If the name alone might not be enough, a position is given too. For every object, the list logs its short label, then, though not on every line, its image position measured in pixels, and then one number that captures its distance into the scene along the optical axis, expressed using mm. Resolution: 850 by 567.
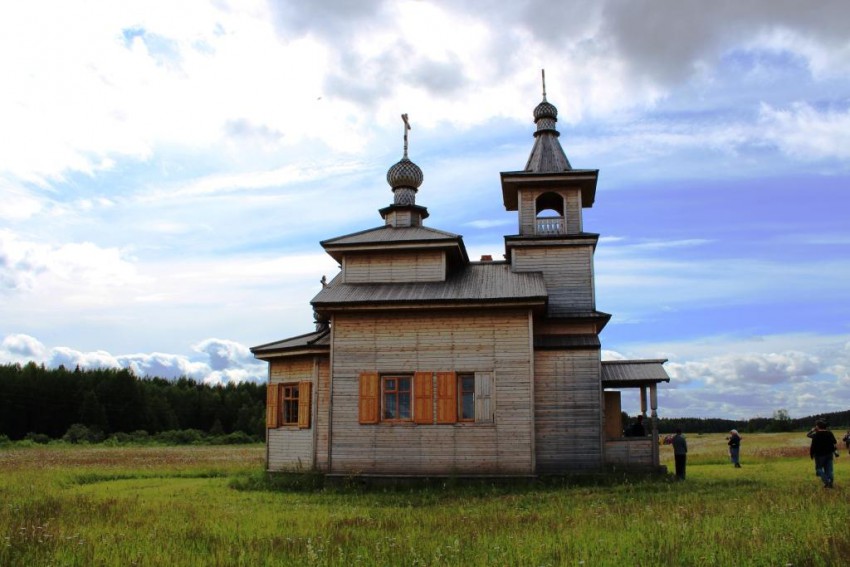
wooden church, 21844
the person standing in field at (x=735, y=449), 28828
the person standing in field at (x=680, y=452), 22609
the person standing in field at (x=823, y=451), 17703
